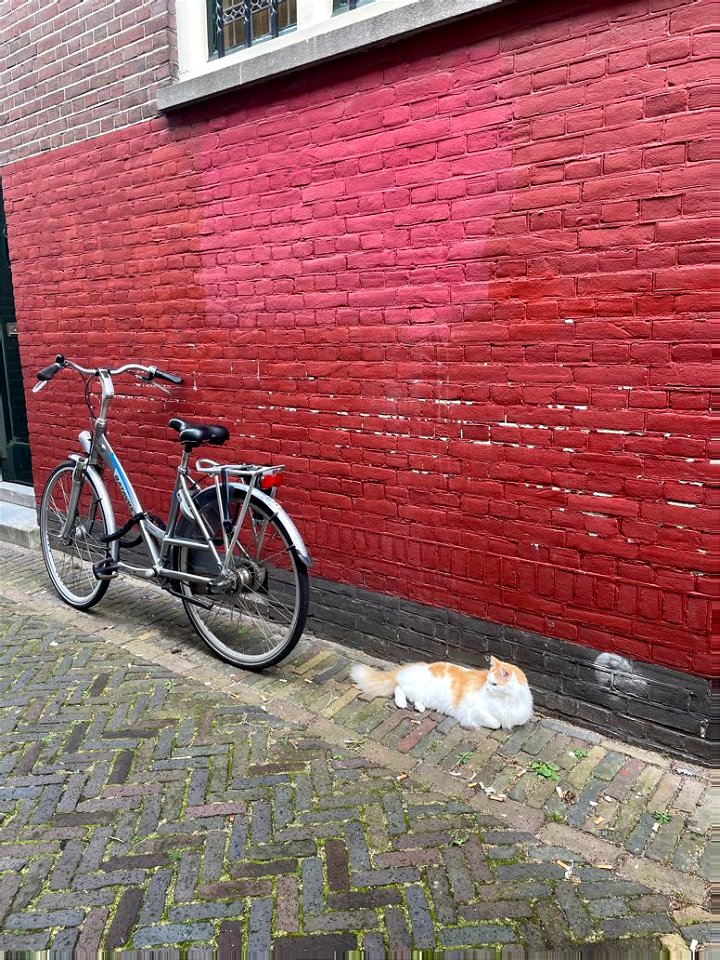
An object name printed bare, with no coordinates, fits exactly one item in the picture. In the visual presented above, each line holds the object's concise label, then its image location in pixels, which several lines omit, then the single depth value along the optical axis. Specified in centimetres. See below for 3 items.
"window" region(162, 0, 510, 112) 339
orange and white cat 327
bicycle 385
